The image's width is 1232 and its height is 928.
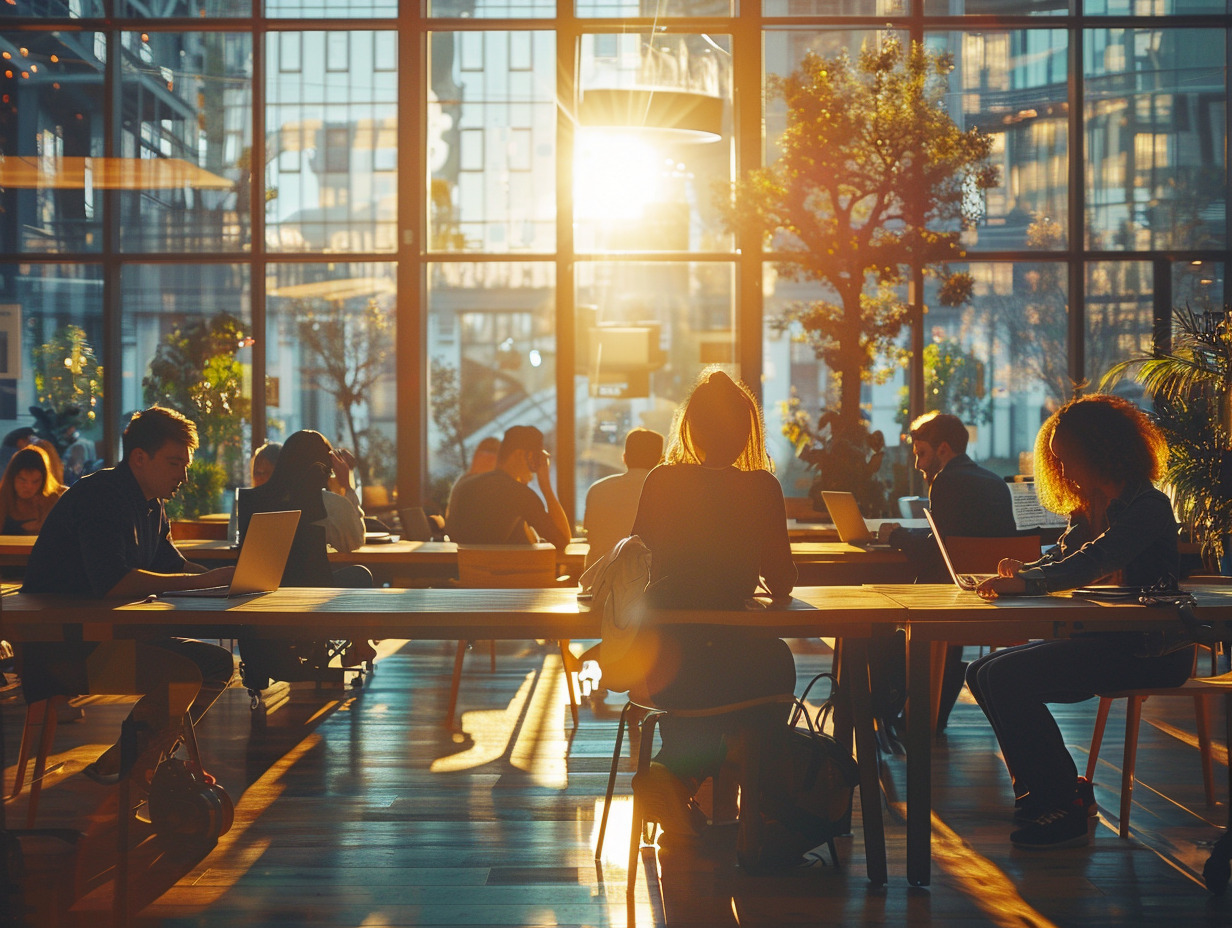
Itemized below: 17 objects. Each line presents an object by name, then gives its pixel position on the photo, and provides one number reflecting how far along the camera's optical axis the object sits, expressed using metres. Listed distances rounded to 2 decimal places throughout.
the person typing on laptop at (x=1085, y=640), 3.10
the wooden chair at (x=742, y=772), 2.77
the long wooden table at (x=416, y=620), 2.78
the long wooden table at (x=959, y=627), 2.86
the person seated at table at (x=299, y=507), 4.13
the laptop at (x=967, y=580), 3.29
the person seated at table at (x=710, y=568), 2.86
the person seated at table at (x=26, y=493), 5.59
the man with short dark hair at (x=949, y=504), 4.27
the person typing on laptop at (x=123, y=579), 3.02
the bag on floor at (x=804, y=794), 2.97
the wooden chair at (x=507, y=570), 4.62
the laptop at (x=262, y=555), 3.04
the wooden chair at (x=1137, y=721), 3.20
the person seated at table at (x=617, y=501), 4.77
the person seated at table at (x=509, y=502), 5.16
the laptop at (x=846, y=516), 4.92
